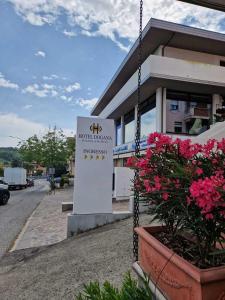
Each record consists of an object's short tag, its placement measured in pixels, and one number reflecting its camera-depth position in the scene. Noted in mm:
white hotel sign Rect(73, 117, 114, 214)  7137
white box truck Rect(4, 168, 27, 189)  29808
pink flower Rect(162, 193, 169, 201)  1996
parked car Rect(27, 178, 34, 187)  36281
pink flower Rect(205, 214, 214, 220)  1724
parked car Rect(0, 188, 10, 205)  15462
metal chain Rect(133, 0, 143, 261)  3254
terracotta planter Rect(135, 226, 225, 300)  1687
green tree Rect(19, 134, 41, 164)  30809
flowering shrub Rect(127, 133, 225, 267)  1697
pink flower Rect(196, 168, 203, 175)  1932
